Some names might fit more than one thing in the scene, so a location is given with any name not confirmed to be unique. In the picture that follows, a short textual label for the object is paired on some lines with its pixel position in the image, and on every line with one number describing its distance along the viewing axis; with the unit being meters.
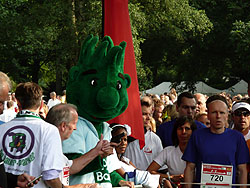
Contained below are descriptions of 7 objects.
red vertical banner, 13.59
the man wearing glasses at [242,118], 13.31
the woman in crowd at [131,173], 10.30
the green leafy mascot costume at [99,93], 9.42
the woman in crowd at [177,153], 12.77
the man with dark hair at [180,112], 13.95
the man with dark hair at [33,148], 7.94
